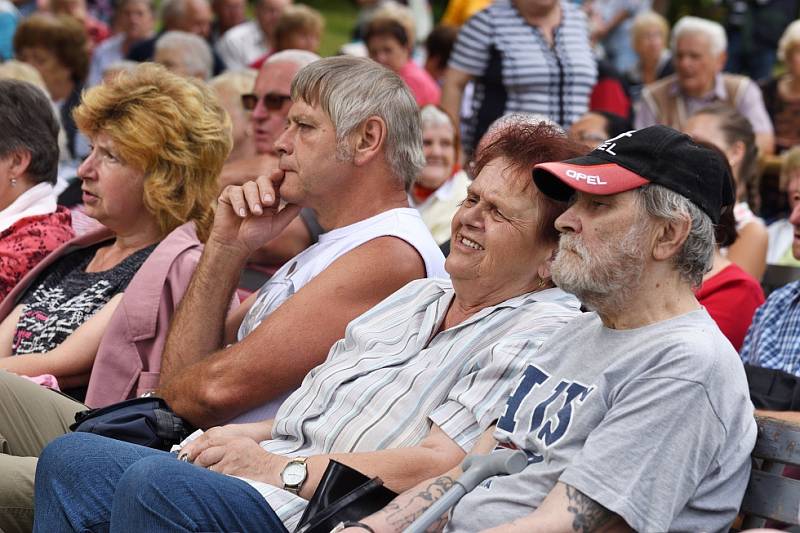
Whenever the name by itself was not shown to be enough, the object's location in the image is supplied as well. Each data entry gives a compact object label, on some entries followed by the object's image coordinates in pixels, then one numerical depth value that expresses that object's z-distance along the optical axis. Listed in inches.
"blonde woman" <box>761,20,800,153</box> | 672.4
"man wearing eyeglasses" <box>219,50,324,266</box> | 463.2
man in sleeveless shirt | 298.8
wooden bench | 217.0
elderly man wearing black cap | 203.3
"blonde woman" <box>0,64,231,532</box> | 343.6
